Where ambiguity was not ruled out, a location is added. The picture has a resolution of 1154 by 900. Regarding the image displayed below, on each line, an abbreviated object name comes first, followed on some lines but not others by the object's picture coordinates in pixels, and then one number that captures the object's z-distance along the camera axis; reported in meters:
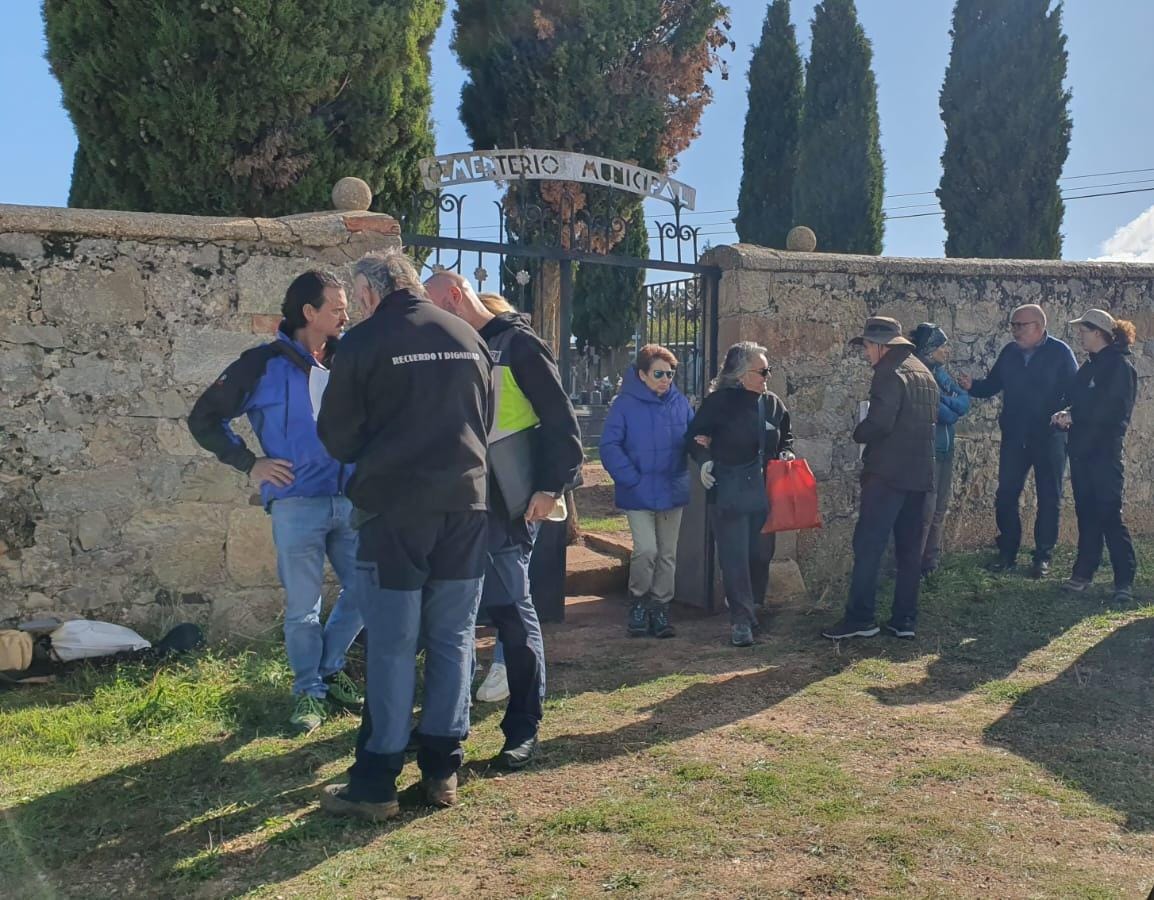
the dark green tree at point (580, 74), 7.91
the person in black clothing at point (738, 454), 5.03
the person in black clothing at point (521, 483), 3.36
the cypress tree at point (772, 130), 18.69
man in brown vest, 4.99
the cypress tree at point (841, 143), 16.02
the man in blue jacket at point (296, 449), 3.72
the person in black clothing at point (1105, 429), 5.64
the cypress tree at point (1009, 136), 13.50
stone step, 6.39
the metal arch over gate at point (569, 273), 5.49
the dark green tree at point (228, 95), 5.22
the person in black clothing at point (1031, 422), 6.07
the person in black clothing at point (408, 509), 2.87
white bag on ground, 4.33
